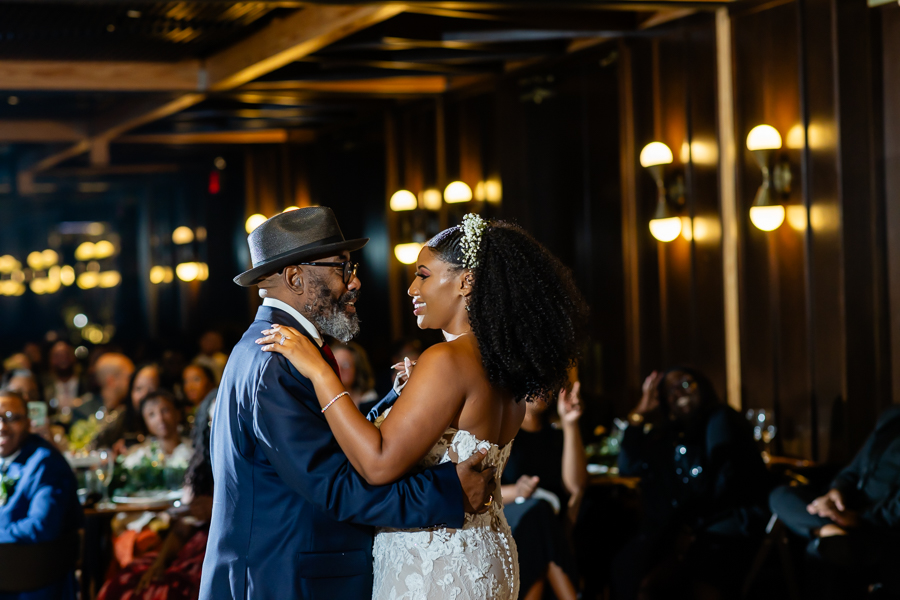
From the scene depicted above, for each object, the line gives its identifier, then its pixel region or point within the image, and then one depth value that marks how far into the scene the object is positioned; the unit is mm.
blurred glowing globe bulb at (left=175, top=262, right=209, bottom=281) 13859
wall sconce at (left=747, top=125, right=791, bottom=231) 5680
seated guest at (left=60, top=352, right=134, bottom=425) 7473
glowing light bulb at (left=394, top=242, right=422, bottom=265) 10003
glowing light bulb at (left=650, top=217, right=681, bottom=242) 6624
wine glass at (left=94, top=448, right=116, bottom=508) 4922
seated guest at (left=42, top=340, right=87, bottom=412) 9055
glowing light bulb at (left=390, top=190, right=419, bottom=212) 10312
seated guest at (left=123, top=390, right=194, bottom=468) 5477
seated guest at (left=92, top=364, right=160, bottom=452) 6252
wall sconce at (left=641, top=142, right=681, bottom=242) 6633
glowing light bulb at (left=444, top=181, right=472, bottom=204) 9258
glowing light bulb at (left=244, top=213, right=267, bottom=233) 12992
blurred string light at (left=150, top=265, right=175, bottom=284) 14180
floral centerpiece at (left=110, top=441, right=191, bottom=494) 5043
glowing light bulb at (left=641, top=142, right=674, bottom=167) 6637
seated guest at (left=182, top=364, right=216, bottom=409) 6898
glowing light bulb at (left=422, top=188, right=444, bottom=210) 10027
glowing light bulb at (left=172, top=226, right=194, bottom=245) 13992
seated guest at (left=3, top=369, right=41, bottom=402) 6391
